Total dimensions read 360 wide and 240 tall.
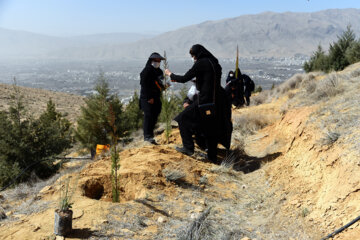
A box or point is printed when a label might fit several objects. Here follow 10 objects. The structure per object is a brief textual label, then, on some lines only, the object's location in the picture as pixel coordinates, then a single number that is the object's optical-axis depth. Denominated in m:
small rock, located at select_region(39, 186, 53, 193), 3.83
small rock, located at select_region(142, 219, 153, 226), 2.98
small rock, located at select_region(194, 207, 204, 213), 3.35
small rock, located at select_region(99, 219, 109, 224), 2.85
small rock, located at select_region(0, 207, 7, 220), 3.09
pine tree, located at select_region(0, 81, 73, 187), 8.52
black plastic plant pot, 2.50
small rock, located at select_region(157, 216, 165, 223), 3.05
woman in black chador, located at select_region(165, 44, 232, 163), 4.64
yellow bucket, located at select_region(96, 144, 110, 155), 8.35
